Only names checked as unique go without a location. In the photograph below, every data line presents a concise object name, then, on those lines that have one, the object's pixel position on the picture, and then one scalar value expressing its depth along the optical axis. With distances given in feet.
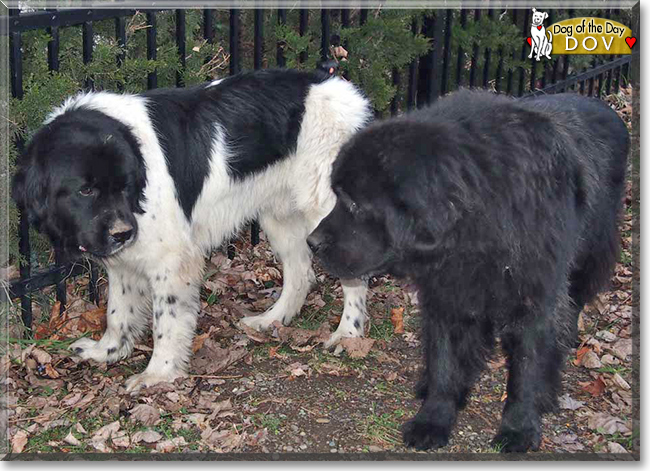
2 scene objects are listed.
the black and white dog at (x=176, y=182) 12.27
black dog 10.05
